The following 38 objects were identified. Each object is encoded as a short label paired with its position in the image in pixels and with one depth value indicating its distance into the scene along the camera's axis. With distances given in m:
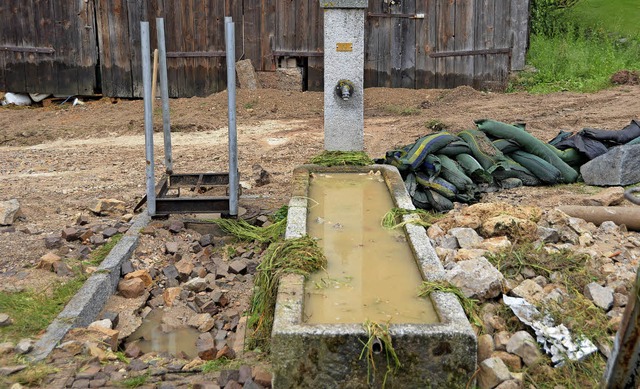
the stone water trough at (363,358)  3.68
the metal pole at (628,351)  2.51
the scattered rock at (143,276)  5.66
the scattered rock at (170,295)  5.43
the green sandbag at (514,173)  7.85
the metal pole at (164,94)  6.92
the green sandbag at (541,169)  7.89
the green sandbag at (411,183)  7.38
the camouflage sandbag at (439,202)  7.25
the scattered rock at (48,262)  5.65
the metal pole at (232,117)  6.32
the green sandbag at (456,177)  7.52
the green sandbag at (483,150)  7.82
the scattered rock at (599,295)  4.43
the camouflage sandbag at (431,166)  7.47
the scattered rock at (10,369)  4.08
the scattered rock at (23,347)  4.34
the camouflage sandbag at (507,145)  8.14
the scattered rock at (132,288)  5.52
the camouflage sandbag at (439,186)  7.36
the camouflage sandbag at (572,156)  8.20
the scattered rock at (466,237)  5.35
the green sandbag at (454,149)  7.84
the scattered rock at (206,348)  4.52
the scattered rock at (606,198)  6.83
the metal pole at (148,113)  6.16
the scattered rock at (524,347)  4.00
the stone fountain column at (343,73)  7.82
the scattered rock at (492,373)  3.75
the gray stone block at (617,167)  7.62
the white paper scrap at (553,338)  4.01
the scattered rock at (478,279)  4.44
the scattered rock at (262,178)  8.37
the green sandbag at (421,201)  7.36
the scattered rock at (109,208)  7.21
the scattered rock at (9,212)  6.70
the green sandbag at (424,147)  7.54
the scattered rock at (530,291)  4.51
